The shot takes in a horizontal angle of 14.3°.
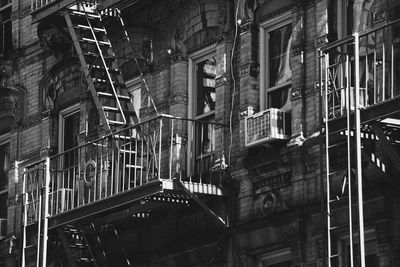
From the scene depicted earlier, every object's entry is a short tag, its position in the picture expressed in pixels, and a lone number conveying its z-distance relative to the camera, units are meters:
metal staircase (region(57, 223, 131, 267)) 26.48
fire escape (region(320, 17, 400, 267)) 20.31
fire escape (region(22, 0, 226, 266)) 24.50
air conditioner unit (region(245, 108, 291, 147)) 23.44
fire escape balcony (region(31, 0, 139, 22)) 27.22
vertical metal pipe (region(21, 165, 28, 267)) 26.41
